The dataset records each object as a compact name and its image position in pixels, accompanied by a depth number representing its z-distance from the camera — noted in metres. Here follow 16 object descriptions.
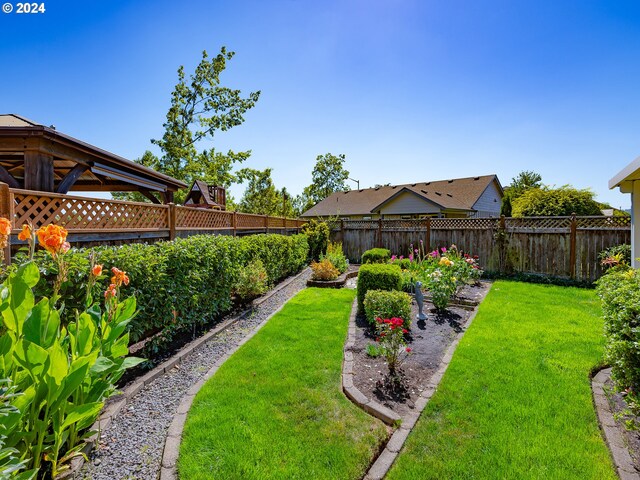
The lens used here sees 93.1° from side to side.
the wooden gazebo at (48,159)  4.90
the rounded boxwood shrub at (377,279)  5.89
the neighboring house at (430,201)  20.47
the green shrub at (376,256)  9.73
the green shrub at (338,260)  9.98
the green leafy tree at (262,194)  26.92
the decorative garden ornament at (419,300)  5.58
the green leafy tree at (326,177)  41.22
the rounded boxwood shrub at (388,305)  4.80
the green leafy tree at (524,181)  32.09
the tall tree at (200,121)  19.16
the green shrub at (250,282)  6.41
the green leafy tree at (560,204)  14.65
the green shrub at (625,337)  2.42
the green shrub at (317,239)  13.00
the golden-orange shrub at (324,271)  8.61
